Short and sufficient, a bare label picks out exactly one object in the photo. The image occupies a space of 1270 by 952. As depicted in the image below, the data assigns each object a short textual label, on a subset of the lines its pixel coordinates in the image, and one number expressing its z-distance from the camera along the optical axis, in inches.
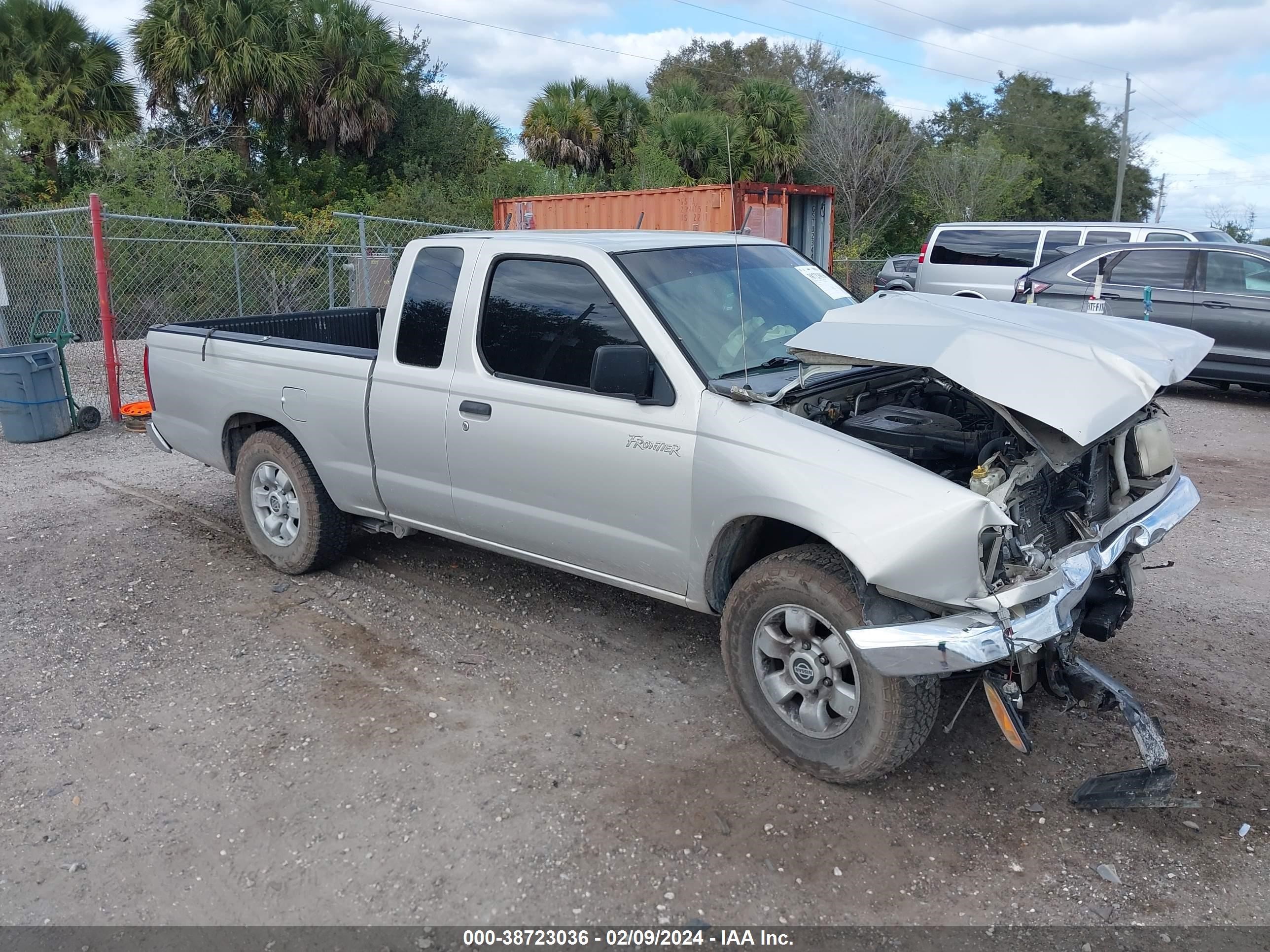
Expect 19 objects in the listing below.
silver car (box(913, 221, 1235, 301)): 541.2
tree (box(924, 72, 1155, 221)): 1872.5
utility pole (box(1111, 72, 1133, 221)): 1534.7
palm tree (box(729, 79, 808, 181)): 1254.9
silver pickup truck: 129.3
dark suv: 432.8
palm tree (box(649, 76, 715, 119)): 1273.4
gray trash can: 365.1
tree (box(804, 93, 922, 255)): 1403.8
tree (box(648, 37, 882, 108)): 1894.7
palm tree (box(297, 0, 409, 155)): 980.6
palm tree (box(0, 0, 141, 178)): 868.0
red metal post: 368.5
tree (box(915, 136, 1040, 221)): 1358.3
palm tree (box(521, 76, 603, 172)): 1212.5
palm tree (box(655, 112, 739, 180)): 1160.2
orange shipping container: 569.6
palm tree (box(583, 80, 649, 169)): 1240.8
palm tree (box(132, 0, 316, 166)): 922.1
